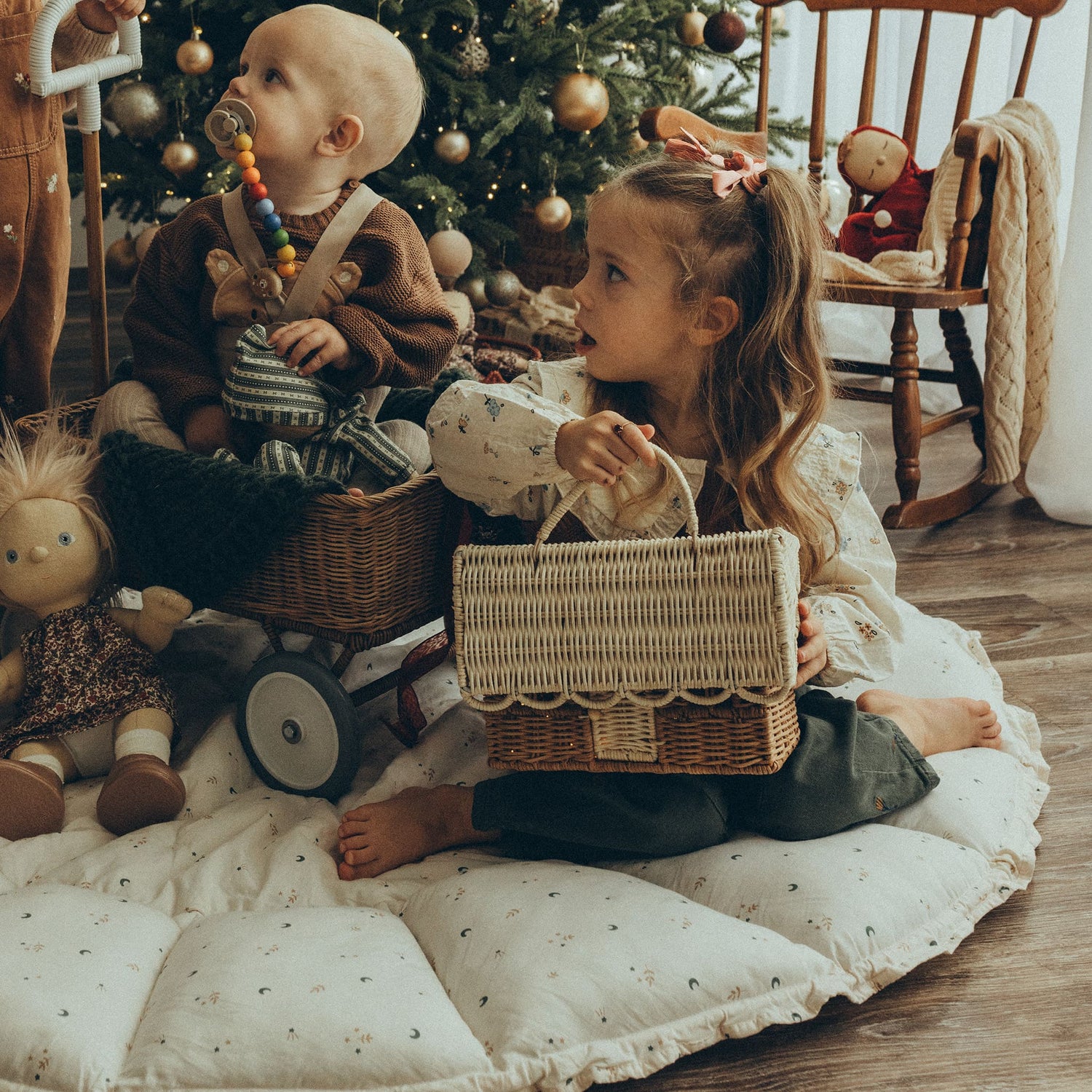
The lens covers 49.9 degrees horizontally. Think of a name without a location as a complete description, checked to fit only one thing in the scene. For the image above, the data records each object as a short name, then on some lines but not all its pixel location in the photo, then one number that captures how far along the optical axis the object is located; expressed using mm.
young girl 1132
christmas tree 2221
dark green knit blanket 1190
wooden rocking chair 2035
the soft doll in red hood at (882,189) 2285
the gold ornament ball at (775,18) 2447
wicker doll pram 1213
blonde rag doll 1242
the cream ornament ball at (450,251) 2229
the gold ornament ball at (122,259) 2455
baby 1400
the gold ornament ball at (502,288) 2545
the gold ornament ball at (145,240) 2246
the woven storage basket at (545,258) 2705
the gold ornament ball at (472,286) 2520
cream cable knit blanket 2078
